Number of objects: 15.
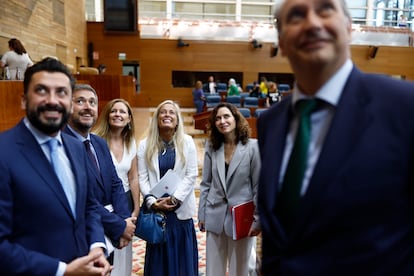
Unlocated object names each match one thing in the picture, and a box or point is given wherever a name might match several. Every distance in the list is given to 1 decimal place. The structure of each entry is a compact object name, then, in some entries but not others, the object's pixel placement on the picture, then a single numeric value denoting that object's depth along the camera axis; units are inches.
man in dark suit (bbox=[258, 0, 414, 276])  35.4
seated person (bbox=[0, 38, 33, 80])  243.6
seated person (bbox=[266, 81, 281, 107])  463.2
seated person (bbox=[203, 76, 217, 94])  590.6
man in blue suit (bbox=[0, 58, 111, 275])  53.6
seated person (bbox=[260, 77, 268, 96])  513.3
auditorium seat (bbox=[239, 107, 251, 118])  329.8
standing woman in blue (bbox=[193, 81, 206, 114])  512.4
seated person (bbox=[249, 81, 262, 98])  519.1
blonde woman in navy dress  112.0
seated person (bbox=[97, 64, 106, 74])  531.7
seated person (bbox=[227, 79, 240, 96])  517.3
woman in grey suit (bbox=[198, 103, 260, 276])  107.2
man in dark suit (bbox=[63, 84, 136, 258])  85.8
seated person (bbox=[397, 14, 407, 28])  716.7
